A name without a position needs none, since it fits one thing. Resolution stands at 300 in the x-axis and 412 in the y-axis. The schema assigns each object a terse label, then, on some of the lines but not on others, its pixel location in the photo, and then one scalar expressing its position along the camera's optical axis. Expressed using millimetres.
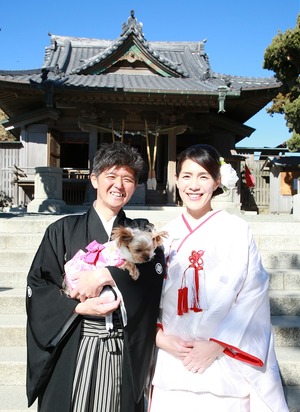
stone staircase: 2881
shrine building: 9547
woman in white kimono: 1725
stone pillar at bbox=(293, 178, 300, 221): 6845
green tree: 12523
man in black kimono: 1700
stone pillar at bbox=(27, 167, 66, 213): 9055
